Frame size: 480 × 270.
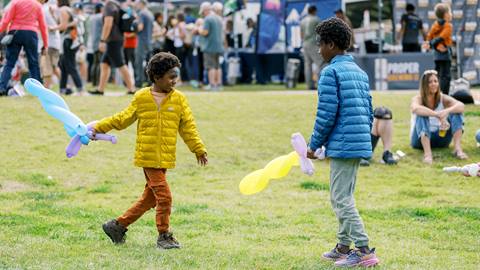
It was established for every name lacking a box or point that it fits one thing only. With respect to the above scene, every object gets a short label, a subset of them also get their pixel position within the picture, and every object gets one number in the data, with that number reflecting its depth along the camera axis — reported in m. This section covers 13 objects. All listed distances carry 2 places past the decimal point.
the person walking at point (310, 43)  21.62
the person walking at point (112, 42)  16.61
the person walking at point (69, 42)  17.09
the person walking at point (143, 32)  21.45
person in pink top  14.19
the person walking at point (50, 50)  16.62
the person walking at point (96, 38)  21.79
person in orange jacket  16.17
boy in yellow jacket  7.37
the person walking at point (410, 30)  21.59
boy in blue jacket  6.78
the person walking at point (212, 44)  20.69
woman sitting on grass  12.56
